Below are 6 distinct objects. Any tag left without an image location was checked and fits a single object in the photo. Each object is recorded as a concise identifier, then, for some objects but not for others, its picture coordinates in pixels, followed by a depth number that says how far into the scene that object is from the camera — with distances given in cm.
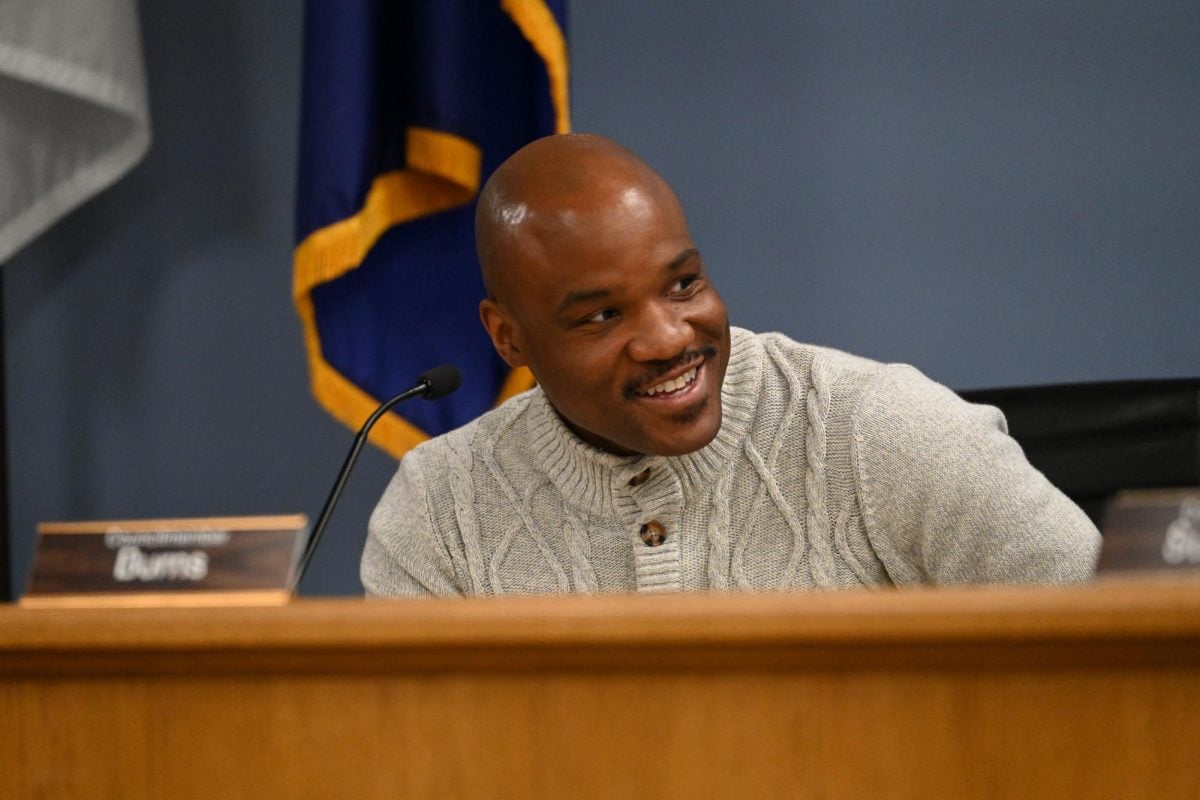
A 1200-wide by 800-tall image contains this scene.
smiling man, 541
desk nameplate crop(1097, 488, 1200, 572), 496
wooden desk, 488
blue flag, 593
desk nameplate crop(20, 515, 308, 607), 503
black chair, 556
